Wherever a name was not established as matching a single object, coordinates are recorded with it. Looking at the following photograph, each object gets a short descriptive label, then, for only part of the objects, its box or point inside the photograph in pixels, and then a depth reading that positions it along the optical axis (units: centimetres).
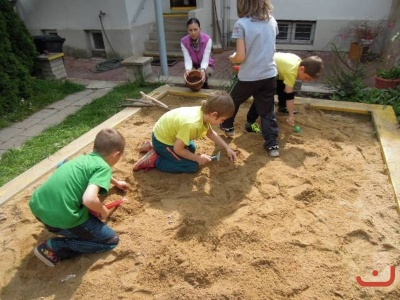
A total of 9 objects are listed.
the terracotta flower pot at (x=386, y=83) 455
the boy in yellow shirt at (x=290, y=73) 323
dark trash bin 620
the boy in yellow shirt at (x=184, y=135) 259
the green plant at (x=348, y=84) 451
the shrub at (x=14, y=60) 483
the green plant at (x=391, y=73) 461
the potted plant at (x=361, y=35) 679
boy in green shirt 193
